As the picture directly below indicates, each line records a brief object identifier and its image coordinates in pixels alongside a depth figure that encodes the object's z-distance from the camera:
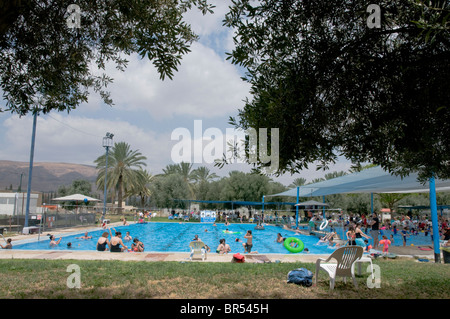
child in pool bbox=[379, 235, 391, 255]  13.51
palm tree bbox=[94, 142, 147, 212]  40.06
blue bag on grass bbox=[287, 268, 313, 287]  6.78
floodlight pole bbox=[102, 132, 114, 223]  34.06
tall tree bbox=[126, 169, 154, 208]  41.78
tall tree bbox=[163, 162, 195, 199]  55.62
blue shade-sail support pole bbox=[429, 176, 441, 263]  12.06
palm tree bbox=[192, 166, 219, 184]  57.03
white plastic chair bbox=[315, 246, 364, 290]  6.91
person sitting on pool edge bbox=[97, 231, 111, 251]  13.76
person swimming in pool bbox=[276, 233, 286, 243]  21.65
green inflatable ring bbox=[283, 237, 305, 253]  17.41
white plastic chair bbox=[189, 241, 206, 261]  11.85
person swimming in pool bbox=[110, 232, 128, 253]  13.57
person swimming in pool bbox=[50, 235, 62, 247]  16.40
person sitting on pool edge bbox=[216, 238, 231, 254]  14.41
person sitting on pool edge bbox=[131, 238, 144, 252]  14.45
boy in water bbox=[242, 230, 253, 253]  16.00
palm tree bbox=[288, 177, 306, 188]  56.49
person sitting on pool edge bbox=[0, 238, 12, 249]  13.62
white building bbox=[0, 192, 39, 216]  41.85
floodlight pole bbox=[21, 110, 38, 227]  21.27
